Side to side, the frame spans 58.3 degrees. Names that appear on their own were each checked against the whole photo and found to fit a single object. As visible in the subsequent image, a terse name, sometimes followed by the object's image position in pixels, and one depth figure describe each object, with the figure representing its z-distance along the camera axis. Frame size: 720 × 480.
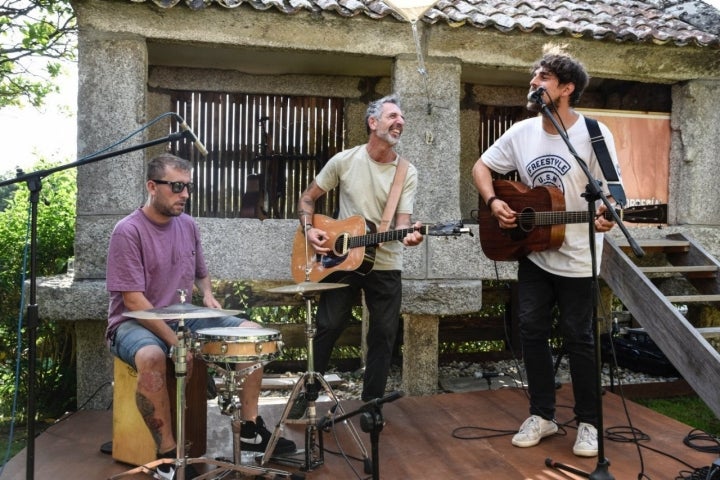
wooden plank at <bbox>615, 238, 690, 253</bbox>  5.91
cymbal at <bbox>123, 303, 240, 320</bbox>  3.11
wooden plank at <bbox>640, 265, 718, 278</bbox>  5.41
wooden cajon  3.78
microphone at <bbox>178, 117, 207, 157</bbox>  3.44
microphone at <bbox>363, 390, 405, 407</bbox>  2.55
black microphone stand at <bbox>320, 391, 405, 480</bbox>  2.50
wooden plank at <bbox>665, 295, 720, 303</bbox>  4.96
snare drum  3.19
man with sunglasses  3.58
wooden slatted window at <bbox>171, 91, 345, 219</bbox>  7.20
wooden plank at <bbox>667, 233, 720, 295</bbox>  5.56
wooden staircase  4.22
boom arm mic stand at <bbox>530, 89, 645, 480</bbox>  3.17
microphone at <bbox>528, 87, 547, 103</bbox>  3.56
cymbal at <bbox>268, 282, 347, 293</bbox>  3.58
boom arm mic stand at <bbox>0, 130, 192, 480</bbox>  3.20
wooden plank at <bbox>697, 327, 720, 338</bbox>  4.71
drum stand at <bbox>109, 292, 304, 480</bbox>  3.19
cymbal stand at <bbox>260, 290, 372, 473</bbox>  3.53
